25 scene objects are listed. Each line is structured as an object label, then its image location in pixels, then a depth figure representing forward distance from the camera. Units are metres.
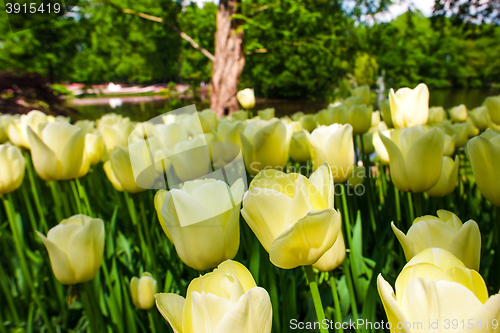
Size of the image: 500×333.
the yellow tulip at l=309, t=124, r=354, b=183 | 0.46
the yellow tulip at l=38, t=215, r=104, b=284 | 0.37
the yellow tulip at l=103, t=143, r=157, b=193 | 0.51
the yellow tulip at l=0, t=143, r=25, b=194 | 0.54
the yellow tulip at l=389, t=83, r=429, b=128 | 0.54
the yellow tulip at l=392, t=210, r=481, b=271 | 0.24
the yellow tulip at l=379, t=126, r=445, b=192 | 0.38
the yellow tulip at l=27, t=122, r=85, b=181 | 0.52
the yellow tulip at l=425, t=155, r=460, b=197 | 0.44
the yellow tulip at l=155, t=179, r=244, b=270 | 0.29
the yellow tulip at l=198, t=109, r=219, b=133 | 0.72
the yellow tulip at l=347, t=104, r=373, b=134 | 0.65
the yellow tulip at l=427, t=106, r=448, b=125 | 1.91
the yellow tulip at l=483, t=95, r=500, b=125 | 0.67
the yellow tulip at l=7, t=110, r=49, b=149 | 0.75
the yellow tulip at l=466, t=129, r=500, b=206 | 0.32
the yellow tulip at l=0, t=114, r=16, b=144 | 1.82
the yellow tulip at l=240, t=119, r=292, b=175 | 0.47
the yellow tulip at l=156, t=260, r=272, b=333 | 0.21
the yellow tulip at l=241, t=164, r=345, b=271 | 0.25
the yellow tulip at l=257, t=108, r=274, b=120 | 1.96
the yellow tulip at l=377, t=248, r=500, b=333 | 0.19
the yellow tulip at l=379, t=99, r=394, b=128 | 0.72
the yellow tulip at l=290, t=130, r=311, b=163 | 0.59
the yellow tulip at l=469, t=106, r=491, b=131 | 1.74
